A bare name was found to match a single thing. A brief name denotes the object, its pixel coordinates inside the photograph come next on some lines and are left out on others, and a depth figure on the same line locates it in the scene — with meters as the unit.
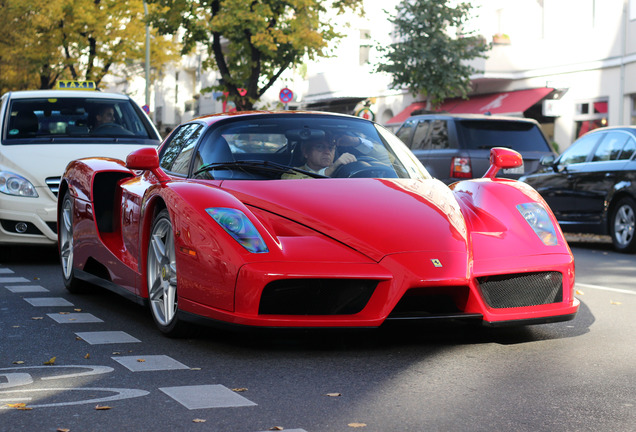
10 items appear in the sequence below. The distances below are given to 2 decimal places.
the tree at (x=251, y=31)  27.67
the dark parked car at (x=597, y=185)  13.22
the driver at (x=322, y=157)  6.38
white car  10.38
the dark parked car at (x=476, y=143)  14.90
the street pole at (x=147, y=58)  42.02
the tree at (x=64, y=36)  36.22
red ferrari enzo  5.33
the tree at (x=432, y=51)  29.69
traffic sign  28.67
